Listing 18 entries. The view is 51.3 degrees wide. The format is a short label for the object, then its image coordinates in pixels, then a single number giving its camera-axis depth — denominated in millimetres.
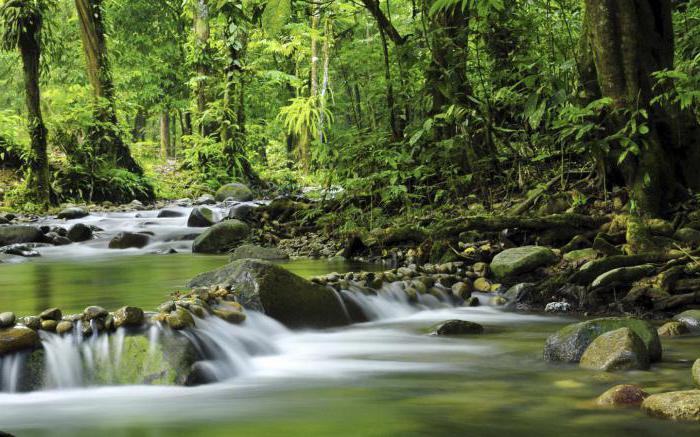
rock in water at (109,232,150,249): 11062
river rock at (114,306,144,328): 3926
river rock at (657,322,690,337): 4469
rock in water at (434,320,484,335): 4980
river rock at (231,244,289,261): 8758
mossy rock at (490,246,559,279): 6277
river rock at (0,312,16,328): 3711
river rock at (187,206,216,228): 12508
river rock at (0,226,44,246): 10492
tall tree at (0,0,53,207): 13367
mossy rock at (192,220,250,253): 10258
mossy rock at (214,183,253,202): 17219
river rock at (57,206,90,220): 13531
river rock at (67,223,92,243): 11445
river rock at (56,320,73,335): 3876
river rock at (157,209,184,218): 13781
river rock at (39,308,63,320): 3984
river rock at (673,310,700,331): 4656
